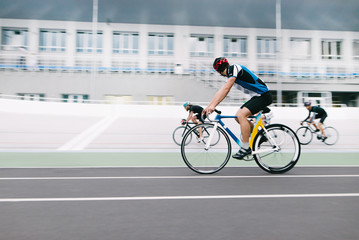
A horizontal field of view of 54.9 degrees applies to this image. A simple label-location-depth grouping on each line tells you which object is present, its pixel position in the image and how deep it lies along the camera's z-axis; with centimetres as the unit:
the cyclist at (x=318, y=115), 1202
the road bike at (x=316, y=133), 1221
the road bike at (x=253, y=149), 561
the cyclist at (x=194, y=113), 1036
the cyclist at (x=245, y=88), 541
